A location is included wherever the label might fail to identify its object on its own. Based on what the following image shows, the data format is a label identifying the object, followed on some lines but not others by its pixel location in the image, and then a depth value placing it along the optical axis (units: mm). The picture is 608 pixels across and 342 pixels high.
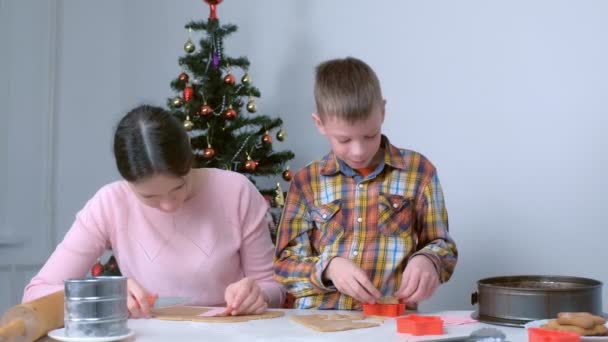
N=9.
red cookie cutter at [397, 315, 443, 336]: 2419
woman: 2957
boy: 2827
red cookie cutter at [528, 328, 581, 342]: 2241
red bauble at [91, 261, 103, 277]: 4062
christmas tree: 4159
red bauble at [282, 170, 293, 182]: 4251
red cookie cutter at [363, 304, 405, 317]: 2633
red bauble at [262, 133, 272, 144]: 4218
